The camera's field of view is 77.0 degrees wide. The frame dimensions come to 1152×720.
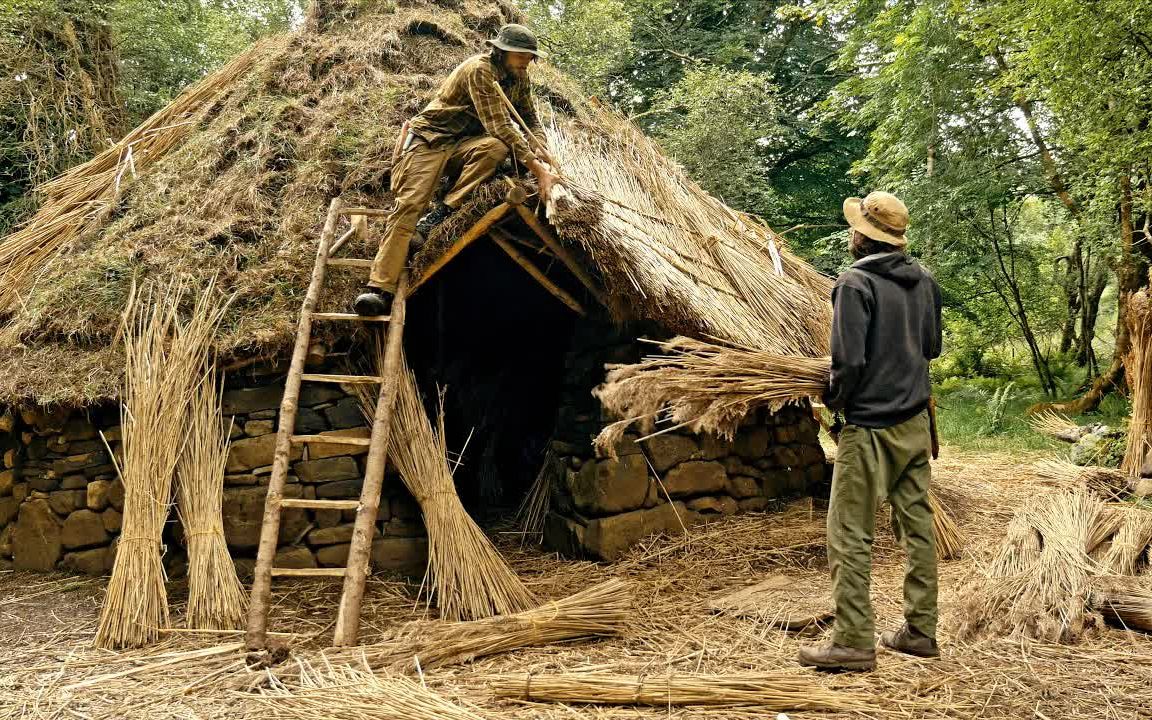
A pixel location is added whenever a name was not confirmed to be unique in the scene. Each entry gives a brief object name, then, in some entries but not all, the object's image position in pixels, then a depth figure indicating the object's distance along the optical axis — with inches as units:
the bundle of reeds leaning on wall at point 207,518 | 138.3
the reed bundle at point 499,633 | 120.0
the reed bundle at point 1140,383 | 197.8
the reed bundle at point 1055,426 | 263.0
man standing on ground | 106.0
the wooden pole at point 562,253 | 164.2
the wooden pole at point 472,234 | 161.2
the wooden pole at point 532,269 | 174.2
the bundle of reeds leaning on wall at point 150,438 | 133.3
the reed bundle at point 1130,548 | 135.3
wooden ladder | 129.3
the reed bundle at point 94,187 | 204.8
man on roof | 148.8
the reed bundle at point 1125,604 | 118.2
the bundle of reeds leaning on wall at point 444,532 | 145.1
